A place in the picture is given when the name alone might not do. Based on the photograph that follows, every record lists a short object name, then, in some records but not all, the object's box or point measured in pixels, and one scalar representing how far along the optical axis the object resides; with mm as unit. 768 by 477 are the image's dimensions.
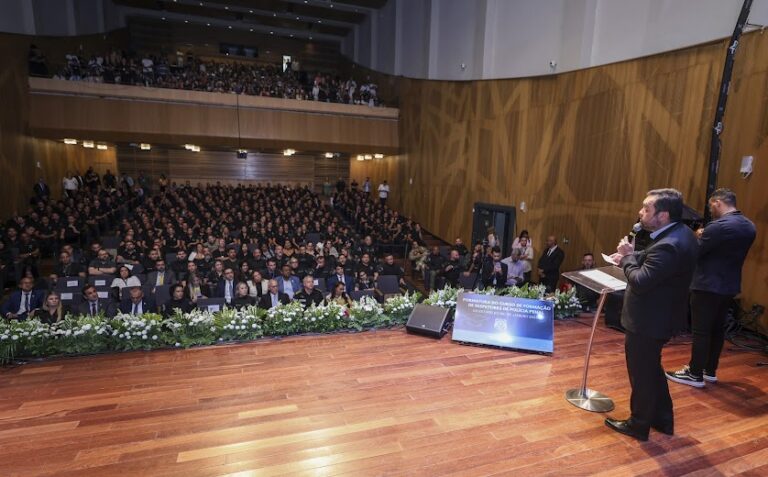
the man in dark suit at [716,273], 2721
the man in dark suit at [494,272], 6715
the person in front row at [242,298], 5464
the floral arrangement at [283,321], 3906
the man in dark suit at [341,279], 6727
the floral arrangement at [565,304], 4559
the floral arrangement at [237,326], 3775
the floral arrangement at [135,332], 3547
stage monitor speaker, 3906
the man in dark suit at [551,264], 6633
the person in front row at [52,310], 4477
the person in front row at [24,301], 5070
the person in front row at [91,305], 5102
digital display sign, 3623
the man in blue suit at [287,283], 6445
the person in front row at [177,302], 4898
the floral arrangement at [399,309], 4262
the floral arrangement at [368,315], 4109
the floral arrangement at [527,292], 4477
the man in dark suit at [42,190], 11220
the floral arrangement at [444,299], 4336
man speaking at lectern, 2059
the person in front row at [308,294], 5496
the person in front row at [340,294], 5454
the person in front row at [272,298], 5453
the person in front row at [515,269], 6945
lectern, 2510
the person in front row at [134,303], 5164
